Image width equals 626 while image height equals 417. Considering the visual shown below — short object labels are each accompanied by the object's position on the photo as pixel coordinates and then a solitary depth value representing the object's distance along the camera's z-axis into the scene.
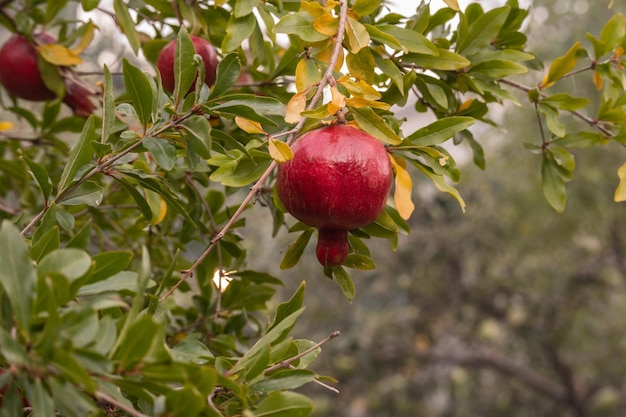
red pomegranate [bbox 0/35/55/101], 1.56
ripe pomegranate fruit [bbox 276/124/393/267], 1.19
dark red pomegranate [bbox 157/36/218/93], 1.37
